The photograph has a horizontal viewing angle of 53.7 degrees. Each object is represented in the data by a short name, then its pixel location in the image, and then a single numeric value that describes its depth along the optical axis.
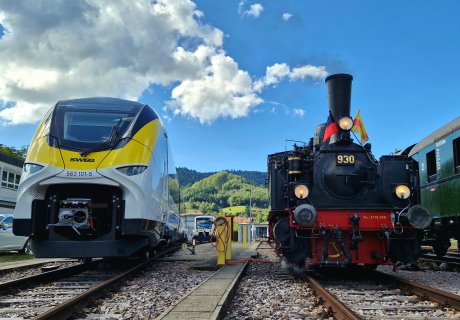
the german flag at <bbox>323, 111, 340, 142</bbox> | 9.38
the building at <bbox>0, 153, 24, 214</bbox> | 29.45
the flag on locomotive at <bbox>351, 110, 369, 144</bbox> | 10.14
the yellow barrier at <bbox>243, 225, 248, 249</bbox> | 24.96
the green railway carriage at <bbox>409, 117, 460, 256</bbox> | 10.77
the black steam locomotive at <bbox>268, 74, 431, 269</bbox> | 8.34
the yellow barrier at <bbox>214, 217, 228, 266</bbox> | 12.11
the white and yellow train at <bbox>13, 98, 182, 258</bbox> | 8.20
